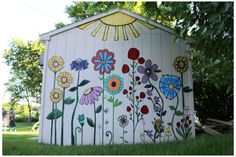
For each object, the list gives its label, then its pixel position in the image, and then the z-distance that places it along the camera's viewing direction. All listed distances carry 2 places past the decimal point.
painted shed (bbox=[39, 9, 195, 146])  5.98
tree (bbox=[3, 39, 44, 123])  19.28
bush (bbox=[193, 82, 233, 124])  7.45
